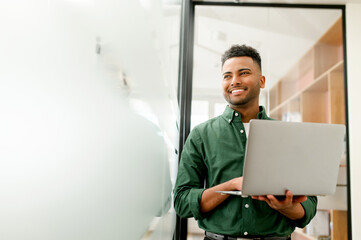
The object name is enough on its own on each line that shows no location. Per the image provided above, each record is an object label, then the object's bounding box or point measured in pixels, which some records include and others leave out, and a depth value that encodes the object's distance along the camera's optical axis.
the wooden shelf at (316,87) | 2.31
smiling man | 1.18
